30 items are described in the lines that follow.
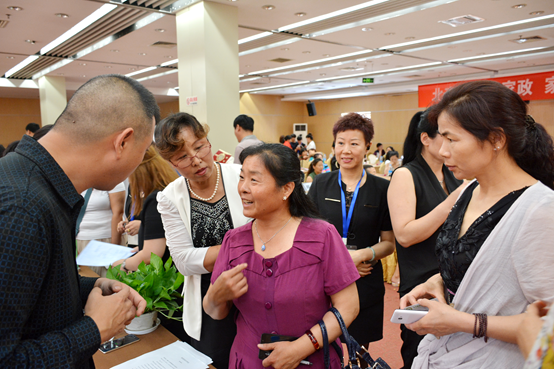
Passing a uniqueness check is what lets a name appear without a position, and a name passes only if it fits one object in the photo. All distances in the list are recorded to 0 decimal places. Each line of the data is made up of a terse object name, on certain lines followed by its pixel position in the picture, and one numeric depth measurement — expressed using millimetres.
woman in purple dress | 1382
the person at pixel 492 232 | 1089
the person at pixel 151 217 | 2027
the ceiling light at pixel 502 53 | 9141
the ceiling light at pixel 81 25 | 5753
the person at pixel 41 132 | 2803
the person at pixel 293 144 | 11128
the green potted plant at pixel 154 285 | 1751
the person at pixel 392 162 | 8905
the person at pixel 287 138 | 12050
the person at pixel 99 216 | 3189
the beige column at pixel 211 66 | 5238
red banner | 10211
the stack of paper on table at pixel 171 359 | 1459
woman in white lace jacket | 1772
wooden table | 1521
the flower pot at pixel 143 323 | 1739
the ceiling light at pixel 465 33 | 6674
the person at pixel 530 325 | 971
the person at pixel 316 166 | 6602
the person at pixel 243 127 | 5379
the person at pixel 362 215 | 2191
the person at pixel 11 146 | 3159
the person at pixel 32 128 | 6598
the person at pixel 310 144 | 15430
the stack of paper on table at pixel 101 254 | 2395
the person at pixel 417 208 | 1874
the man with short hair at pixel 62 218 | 759
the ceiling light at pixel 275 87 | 14833
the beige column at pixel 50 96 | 11602
